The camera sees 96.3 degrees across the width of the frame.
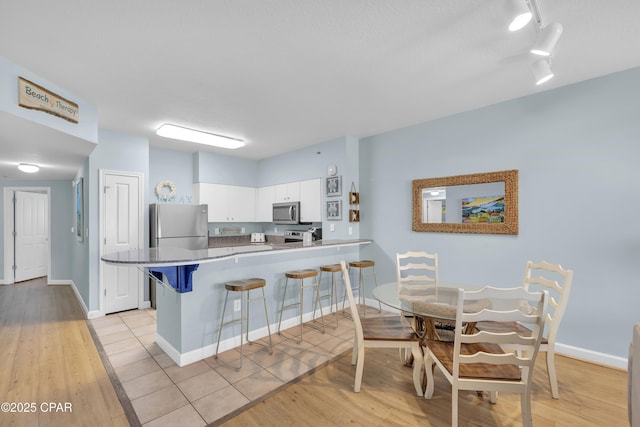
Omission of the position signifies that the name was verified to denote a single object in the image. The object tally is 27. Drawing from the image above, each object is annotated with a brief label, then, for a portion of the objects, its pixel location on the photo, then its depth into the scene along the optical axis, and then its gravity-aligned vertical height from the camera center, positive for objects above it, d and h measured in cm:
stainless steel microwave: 493 +9
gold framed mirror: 305 +15
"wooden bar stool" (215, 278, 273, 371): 263 -82
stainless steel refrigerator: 414 -11
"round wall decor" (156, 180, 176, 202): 479 +48
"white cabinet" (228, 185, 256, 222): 543 +29
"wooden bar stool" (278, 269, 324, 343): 316 -86
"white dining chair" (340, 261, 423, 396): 212 -92
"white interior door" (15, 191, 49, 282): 593 -31
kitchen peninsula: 251 -73
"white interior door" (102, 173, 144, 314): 392 -19
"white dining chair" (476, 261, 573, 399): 207 -76
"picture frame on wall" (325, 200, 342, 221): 434 +11
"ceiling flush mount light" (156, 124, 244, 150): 378 +117
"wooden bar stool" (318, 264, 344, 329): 356 -93
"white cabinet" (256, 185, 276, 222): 551 +30
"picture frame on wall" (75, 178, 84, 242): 426 +18
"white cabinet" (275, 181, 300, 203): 501 +46
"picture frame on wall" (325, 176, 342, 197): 435 +48
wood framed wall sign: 229 +104
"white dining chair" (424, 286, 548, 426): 152 -80
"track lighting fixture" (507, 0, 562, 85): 143 +103
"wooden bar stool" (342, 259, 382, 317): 386 -81
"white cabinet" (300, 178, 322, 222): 465 +29
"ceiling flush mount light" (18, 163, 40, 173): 420 +80
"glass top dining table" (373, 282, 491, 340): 194 -64
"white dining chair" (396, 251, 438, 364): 248 -66
